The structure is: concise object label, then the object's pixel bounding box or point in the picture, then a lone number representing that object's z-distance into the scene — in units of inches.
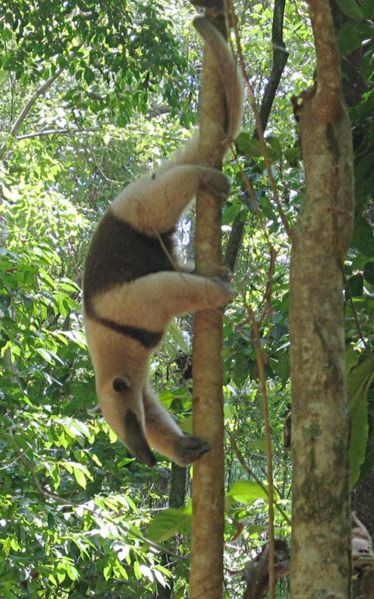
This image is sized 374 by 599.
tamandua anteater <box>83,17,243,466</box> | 242.5
